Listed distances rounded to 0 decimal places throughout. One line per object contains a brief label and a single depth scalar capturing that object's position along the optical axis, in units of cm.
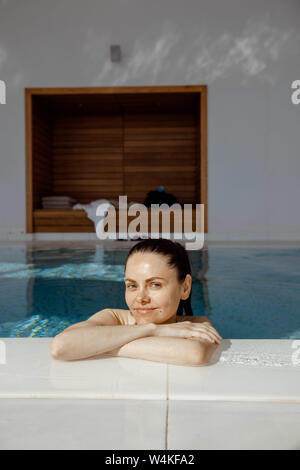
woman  115
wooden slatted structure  808
